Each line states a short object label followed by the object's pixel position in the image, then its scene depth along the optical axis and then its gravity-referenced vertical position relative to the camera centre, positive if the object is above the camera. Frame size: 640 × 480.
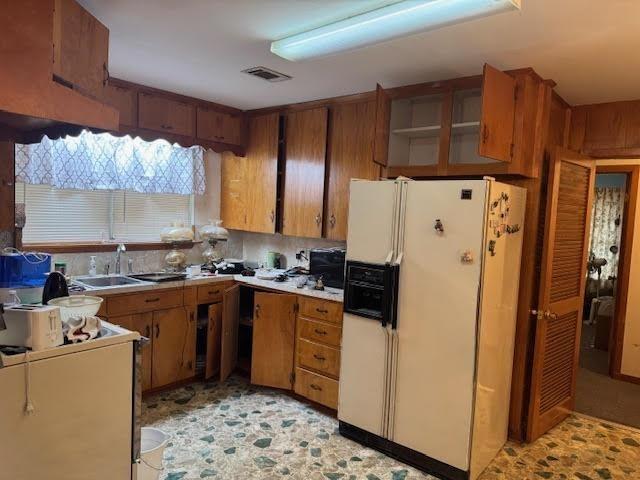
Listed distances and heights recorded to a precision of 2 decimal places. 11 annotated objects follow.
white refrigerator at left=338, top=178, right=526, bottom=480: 2.49 -0.60
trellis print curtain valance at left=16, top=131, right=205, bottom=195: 3.30 +0.29
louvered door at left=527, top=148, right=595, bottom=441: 2.95 -0.45
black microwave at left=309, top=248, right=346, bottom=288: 3.51 -0.42
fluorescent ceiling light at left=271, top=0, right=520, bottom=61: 1.86 +0.86
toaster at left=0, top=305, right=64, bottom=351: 1.59 -0.46
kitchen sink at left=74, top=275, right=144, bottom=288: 3.33 -0.61
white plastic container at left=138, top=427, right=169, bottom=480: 2.13 -1.24
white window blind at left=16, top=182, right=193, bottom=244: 3.40 -0.11
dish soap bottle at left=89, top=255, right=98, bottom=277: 3.59 -0.53
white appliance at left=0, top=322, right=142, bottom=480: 1.54 -0.78
